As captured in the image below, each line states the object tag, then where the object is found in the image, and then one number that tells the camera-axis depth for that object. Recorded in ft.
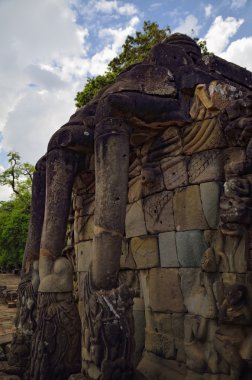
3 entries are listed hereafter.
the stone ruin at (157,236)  9.99
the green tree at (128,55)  50.70
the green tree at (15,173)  108.37
